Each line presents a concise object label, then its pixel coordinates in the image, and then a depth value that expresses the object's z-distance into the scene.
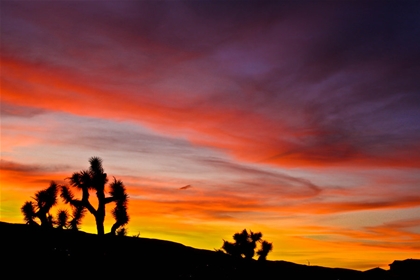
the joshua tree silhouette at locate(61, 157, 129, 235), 38.22
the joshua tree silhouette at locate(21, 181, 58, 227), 45.16
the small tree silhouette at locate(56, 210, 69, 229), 46.01
